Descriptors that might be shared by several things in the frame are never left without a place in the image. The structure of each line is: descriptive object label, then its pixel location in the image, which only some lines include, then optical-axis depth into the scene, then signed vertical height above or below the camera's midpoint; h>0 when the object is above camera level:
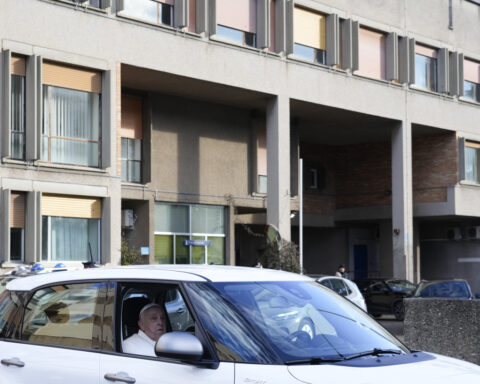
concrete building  23.94 +3.88
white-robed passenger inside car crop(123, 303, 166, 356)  5.57 -0.47
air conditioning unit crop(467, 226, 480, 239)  41.07 +0.55
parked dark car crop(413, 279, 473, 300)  24.43 -1.17
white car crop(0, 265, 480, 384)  4.86 -0.51
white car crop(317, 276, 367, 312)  22.24 -1.01
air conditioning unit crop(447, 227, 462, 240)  41.91 +0.52
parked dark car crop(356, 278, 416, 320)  29.66 -1.57
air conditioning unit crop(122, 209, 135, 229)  28.72 +0.84
